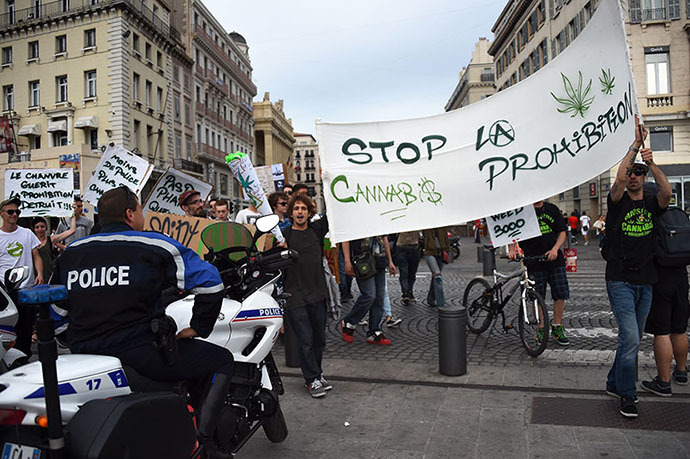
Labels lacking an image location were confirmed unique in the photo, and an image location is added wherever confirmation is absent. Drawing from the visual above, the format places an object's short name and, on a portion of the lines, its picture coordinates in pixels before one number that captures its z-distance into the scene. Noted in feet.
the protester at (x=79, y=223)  28.07
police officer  7.74
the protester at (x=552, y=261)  20.11
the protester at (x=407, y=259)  30.04
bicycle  18.58
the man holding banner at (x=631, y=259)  13.26
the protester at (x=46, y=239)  25.91
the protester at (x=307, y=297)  15.69
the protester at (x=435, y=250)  28.02
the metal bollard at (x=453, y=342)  16.96
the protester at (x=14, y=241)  20.62
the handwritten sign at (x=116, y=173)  24.32
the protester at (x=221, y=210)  26.48
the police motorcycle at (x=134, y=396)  5.90
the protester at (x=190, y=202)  24.22
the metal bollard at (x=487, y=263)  44.62
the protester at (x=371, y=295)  21.15
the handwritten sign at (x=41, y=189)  27.45
